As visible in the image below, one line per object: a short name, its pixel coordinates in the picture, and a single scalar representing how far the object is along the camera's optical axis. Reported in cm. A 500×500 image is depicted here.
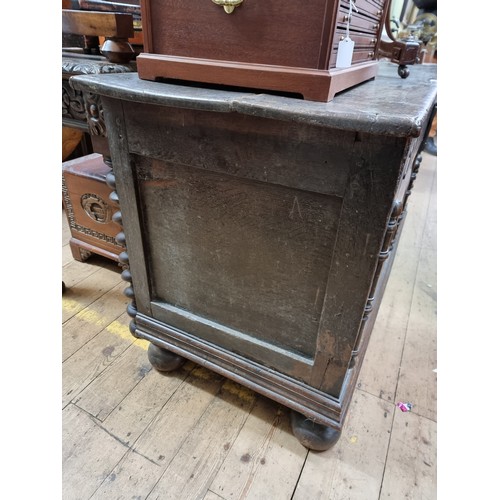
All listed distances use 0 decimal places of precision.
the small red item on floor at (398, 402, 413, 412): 107
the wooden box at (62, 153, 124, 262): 140
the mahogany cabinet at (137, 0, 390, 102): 60
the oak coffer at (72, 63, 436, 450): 58
